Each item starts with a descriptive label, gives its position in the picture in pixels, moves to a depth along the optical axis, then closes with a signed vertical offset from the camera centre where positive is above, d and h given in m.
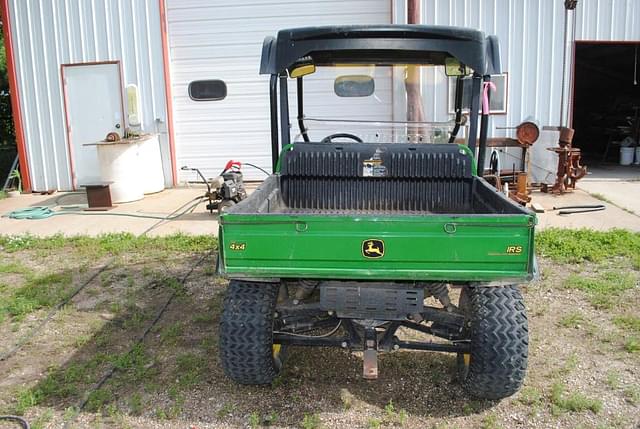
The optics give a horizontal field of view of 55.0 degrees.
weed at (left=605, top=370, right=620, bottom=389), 3.68 -1.73
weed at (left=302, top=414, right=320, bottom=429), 3.28 -1.71
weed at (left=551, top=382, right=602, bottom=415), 3.42 -1.73
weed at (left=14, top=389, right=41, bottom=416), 3.54 -1.69
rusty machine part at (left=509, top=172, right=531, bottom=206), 8.40 -1.34
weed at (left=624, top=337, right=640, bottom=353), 4.14 -1.71
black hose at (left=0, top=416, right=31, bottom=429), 3.38 -1.70
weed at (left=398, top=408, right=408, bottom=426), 3.32 -1.72
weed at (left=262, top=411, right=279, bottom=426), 3.34 -1.71
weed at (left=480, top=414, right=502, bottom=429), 3.28 -1.74
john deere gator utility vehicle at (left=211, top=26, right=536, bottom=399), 3.13 -0.73
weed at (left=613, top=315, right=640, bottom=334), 4.50 -1.70
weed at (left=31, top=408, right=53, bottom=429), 3.37 -1.71
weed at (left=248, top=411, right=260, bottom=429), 3.30 -1.70
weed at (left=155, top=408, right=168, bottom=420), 3.41 -1.70
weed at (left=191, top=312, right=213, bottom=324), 4.80 -1.66
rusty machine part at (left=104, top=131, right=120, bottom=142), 9.80 -0.48
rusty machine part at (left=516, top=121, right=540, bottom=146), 9.09 -0.58
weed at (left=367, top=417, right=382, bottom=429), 3.29 -1.72
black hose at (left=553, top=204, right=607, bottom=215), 8.17 -1.56
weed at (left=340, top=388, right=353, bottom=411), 3.51 -1.72
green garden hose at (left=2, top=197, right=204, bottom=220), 8.59 -1.51
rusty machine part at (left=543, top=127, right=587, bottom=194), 9.16 -1.09
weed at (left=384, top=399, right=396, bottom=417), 3.39 -1.71
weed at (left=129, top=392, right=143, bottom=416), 3.49 -1.70
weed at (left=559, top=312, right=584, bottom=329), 4.59 -1.71
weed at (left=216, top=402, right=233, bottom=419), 3.43 -1.71
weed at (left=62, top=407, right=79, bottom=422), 3.42 -1.69
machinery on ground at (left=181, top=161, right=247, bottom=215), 7.77 -1.09
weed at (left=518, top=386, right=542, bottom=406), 3.51 -1.73
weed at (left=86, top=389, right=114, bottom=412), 3.55 -1.70
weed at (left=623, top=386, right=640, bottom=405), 3.51 -1.74
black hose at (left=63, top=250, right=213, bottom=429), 3.56 -1.68
